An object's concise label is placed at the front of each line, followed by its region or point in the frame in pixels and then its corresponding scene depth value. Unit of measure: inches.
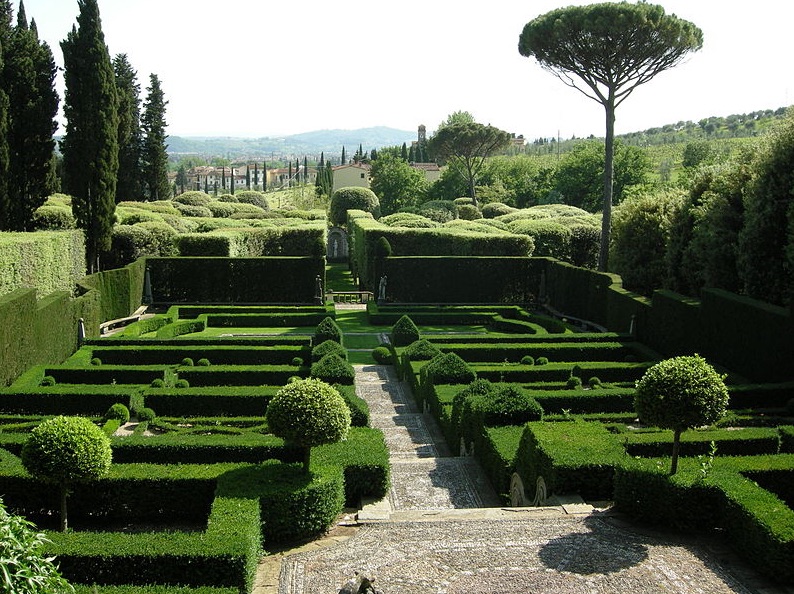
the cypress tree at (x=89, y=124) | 1232.2
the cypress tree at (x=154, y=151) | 2472.9
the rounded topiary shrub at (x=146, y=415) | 665.0
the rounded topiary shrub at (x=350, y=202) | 2471.7
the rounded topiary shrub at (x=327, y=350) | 810.4
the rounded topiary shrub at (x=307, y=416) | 436.1
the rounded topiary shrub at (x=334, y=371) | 726.5
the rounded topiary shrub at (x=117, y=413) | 660.1
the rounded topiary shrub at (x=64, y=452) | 383.2
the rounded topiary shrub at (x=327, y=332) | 932.0
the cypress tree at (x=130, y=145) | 2127.3
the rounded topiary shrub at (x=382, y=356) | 1007.6
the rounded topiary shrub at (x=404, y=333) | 1021.2
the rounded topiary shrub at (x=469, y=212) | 2396.7
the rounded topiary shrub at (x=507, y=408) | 583.5
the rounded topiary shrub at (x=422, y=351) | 866.8
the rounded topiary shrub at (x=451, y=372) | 746.2
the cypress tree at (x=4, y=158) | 1198.9
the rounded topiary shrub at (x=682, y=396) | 431.8
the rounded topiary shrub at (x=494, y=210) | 2374.4
